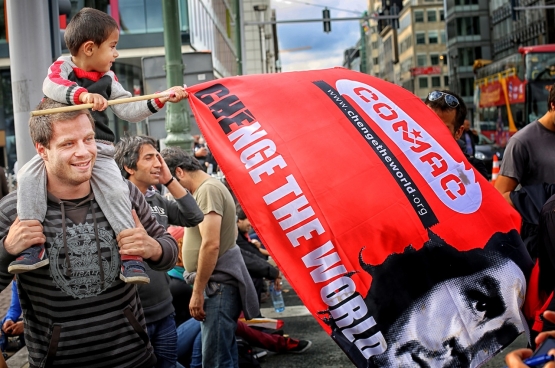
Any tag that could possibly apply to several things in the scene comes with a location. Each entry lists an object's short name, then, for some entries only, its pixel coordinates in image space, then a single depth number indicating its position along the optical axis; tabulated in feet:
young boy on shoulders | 10.41
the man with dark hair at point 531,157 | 16.24
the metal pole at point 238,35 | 77.56
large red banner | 10.84
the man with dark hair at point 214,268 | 17.28
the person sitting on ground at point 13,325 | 19.89
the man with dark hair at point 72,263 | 10.40
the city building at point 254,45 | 248.54
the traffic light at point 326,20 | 101.35
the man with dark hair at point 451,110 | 17.30
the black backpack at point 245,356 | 21.65
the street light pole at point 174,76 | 32.99
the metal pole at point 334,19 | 94.07
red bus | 85.66
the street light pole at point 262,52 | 240.32
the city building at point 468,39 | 318.24
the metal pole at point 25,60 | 18.47
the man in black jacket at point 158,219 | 15.84
